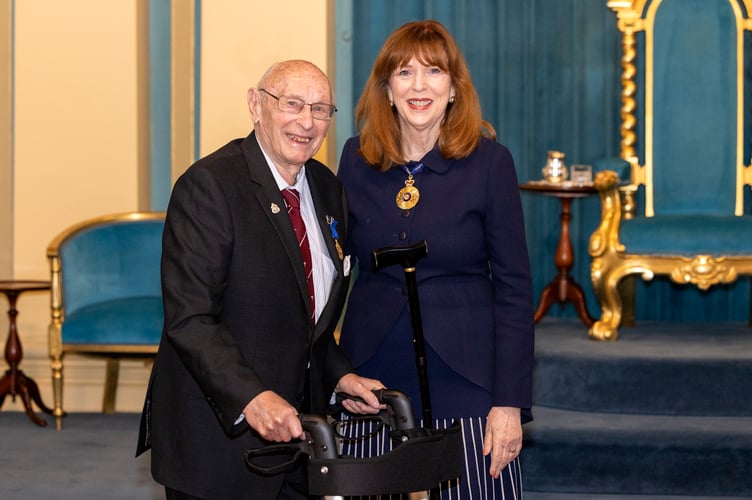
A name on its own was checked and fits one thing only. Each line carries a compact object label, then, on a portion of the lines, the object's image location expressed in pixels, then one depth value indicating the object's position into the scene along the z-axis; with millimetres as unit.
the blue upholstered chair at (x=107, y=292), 5852
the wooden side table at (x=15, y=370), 6027
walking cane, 2354
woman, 2568
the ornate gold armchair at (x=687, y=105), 6367
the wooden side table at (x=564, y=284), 6523
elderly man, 2240
